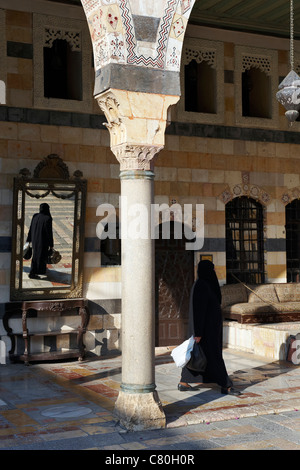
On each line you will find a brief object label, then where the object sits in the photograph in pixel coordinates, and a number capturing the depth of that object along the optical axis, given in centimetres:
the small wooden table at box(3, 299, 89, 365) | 950
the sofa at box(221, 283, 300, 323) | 1077
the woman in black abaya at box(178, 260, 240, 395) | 757
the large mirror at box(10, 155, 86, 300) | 980
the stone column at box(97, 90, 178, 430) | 625
